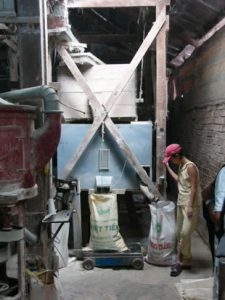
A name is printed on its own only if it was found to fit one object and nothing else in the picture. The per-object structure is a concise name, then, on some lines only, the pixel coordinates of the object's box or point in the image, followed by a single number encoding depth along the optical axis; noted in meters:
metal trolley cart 5.97
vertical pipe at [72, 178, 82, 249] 6.45
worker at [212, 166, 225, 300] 4.76
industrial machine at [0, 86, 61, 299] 3.21
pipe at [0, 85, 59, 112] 3.66
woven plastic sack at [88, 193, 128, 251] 6.12
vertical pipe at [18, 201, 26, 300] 3.42
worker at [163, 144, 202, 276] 5.91
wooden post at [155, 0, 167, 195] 6.42
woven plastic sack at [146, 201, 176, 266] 6.13
